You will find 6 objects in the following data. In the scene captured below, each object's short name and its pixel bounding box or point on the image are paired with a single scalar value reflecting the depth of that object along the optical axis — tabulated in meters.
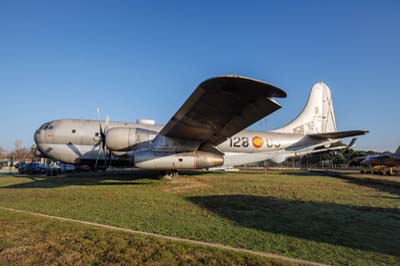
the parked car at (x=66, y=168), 26.93
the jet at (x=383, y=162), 27.08
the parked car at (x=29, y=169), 24.17
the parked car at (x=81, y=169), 27.11
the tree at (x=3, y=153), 86.00
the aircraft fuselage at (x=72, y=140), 14.21
